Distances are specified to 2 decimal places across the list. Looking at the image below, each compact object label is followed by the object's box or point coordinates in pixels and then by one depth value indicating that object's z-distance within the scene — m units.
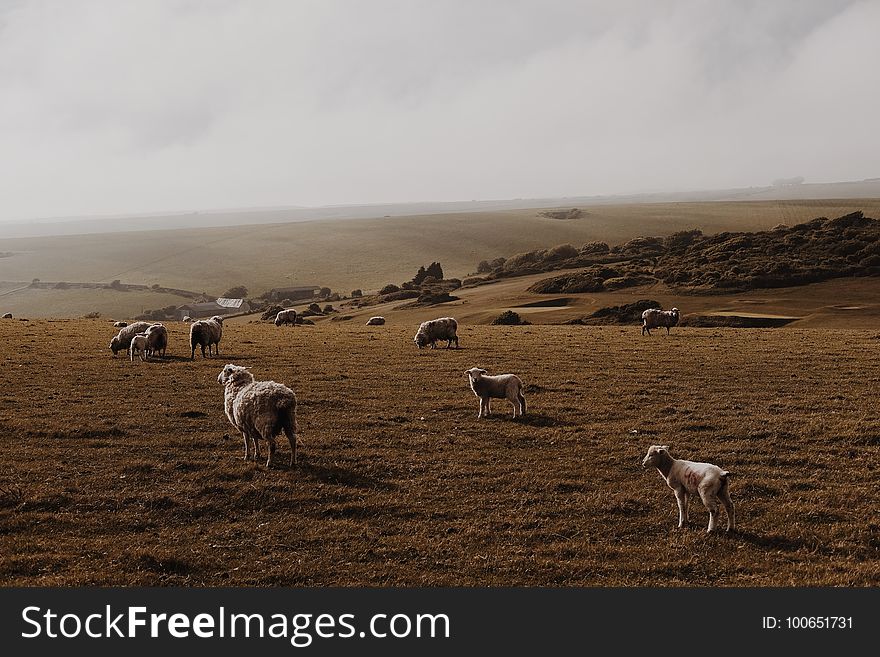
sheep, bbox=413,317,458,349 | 32.12
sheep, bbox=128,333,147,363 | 26.34
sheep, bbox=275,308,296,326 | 54.34
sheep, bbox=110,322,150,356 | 27.72
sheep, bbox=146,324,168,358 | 26.89
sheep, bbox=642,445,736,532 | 9.78
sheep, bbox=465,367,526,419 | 17.48
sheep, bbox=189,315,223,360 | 27.48
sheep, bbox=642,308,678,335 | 40.06
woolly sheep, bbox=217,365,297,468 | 12.77
